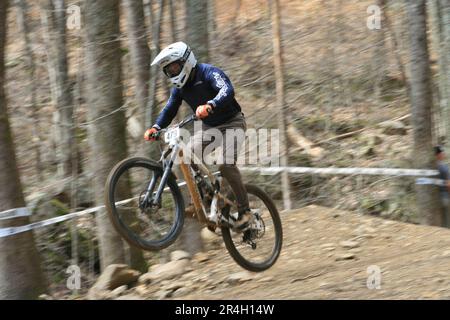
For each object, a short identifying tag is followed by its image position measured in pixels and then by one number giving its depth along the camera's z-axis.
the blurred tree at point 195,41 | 8.27
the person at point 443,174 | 8.73
